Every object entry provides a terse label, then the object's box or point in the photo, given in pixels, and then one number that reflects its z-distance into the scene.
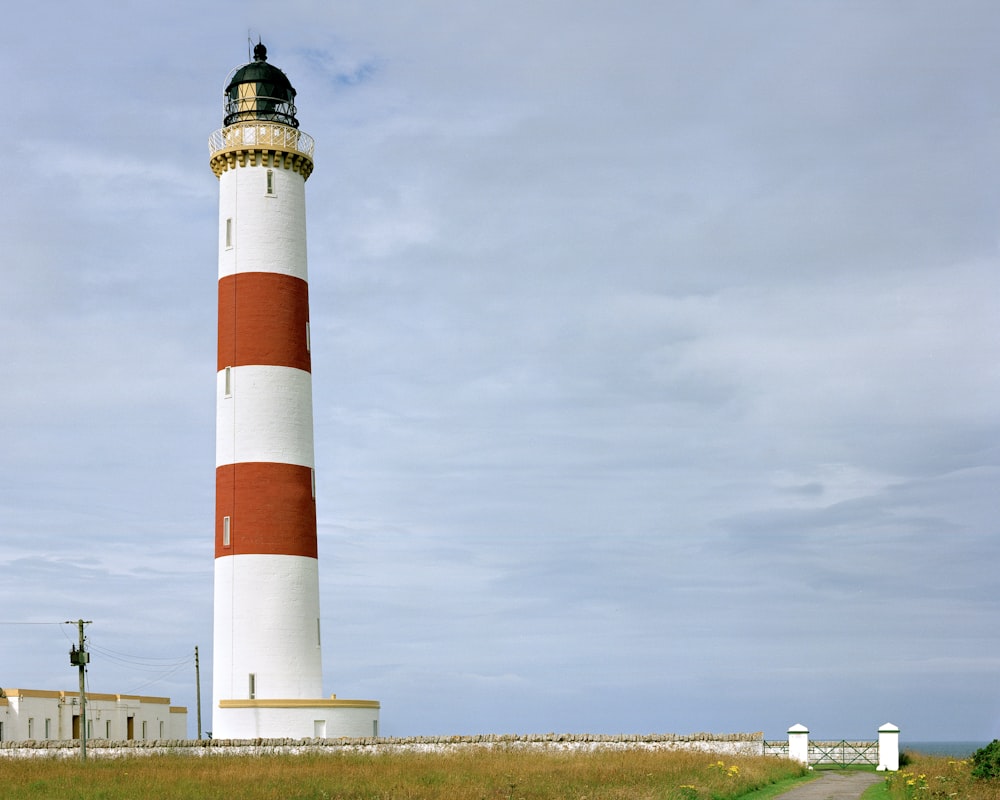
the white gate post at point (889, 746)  37.51
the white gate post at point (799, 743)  39.25
